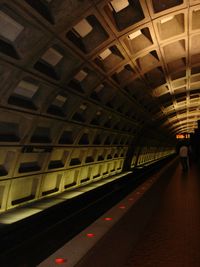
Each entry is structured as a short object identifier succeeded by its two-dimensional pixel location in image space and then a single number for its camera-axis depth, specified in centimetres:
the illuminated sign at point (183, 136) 2220
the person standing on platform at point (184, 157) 1432
